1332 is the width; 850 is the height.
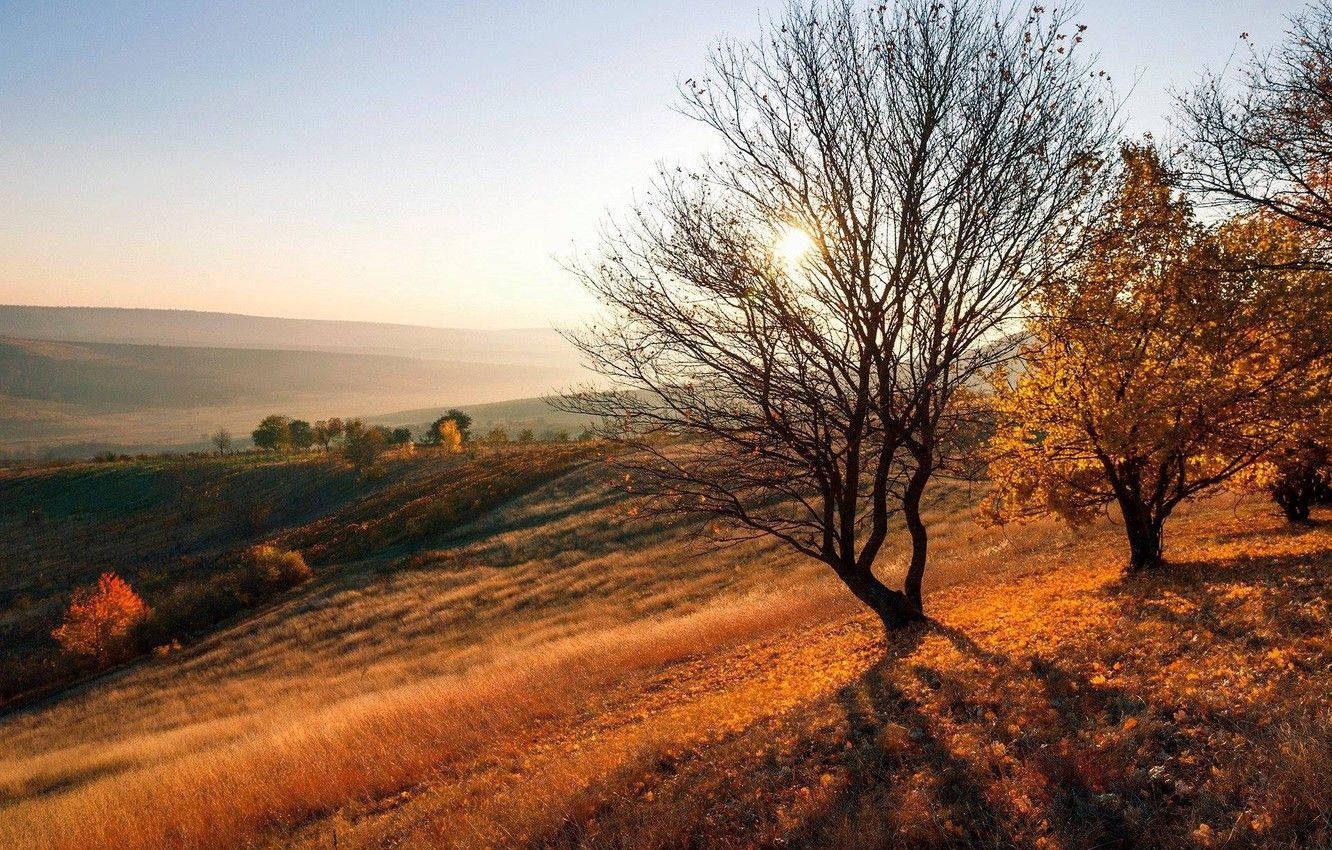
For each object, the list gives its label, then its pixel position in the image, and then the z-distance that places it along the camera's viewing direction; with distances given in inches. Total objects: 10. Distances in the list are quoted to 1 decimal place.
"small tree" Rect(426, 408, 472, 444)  3908.2
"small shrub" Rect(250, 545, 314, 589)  1627.7
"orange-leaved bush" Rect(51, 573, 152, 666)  1444.4
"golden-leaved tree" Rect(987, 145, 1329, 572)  448.1
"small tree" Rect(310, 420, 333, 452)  4495.6
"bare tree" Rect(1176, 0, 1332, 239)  421.1
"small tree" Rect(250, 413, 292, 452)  4544.8
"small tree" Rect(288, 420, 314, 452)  4682.6
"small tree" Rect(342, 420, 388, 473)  3154.5
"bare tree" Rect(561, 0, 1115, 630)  399.5
